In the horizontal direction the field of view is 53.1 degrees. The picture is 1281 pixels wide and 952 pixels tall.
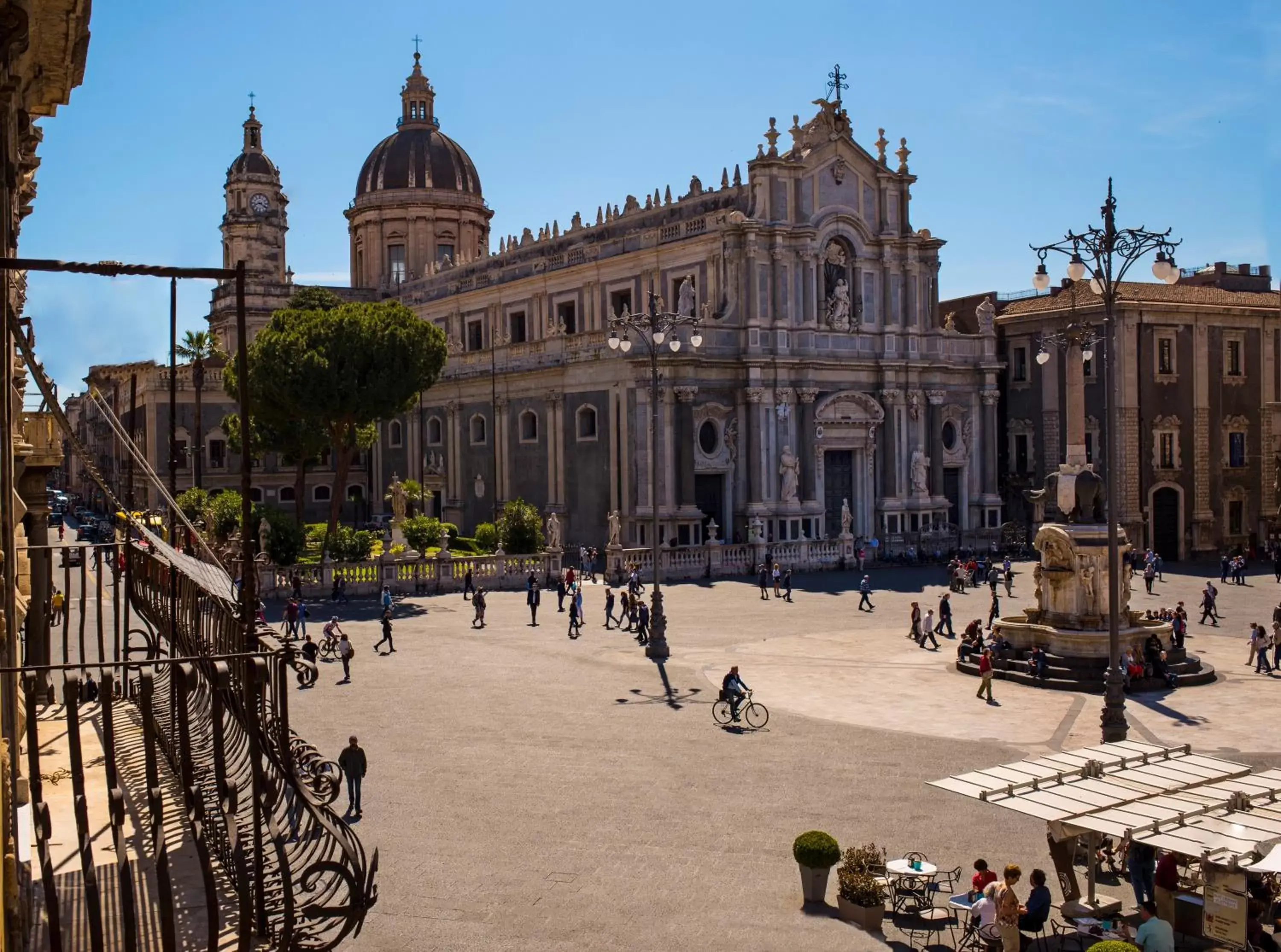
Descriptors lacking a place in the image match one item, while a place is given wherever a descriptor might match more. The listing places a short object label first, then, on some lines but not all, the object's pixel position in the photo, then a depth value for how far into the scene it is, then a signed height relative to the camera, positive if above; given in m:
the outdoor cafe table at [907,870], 12.01 -3.55
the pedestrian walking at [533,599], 30.95 -2.46
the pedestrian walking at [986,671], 21.77 -3.03
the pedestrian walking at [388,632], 26.48 -2.74
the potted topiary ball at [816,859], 12.12 -3.46
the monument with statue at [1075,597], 23.38 -2.00
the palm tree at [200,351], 56.22 +7.13
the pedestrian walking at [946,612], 29.02 -2.70
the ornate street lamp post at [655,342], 25.59 +3.73
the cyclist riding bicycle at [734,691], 19.70 -3.01
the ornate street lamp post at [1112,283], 17.06 +2.95
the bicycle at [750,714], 19.84 -3.45
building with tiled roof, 48.50 +3.06
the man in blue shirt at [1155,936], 10.29 -3.59
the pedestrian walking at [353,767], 15.04 -3.14
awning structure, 11.02 -2.85
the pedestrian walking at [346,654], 23.28 -2.80
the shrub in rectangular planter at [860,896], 11.77 -3.72
